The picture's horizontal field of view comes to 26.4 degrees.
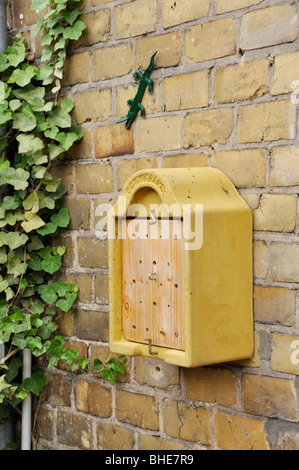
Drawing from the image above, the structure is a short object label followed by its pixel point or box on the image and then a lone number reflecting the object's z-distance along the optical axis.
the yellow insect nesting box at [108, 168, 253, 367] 1.66
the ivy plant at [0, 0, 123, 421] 2.25
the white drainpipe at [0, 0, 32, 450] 2.38
